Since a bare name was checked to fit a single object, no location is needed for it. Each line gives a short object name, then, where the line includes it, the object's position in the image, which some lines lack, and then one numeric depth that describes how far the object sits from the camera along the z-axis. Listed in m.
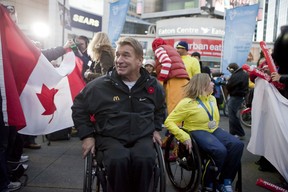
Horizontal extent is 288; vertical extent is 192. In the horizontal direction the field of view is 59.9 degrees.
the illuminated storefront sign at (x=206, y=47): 21.50
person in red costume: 3.67
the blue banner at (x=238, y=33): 7.23
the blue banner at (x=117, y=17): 7.10
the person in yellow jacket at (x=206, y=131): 2.38
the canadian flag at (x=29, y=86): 2.21
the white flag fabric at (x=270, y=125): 2.59
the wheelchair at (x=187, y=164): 2.34
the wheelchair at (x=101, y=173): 1.80
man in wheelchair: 1.86
